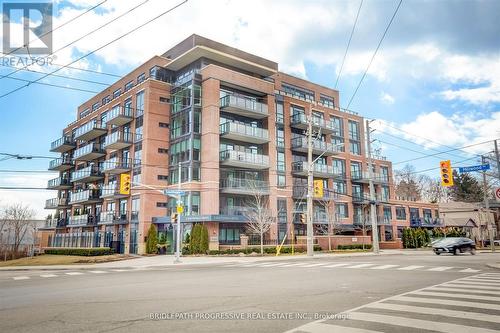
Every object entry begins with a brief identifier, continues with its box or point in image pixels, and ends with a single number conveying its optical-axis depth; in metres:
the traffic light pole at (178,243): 27.56
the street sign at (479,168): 27.36
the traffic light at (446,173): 23.78
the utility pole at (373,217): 34.50
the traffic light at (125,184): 26.57
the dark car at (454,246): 32.34
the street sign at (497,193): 21.58
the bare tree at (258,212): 35.88
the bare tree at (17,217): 58.97
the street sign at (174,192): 29.04
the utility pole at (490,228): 37.28
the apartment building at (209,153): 39.97
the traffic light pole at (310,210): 30.34
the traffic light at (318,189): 29.99
